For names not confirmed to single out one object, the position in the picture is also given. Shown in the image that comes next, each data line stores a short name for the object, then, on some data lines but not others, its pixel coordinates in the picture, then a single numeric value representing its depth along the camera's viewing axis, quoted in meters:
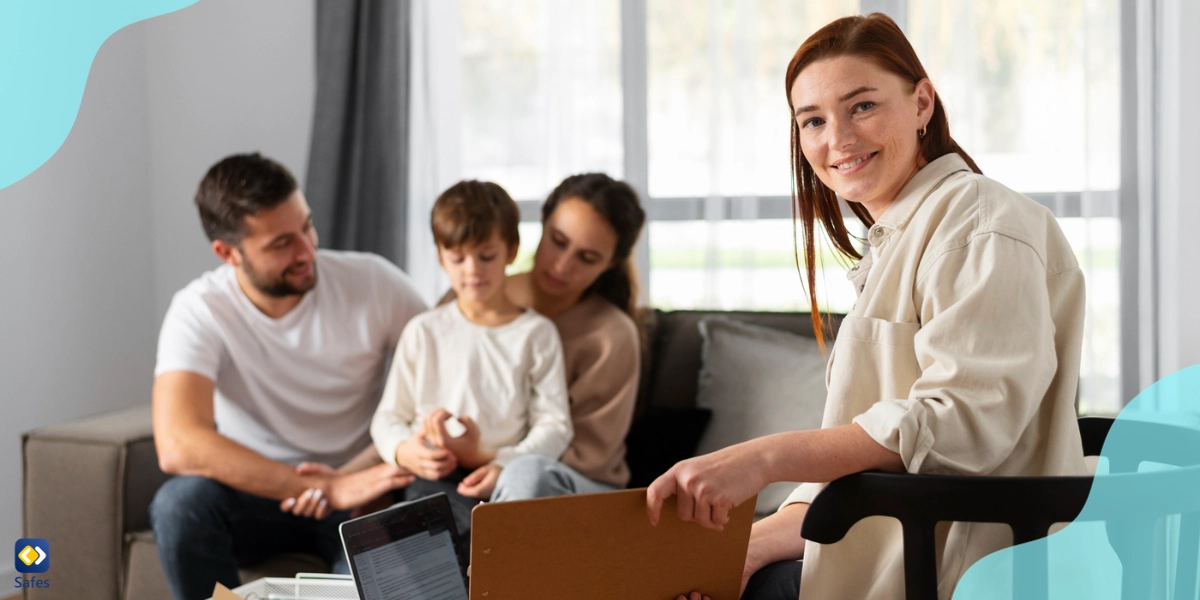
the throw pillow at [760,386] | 2.08
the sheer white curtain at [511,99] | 2.96
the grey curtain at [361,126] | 3.02
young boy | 1.88
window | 2.58
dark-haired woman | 2.01
